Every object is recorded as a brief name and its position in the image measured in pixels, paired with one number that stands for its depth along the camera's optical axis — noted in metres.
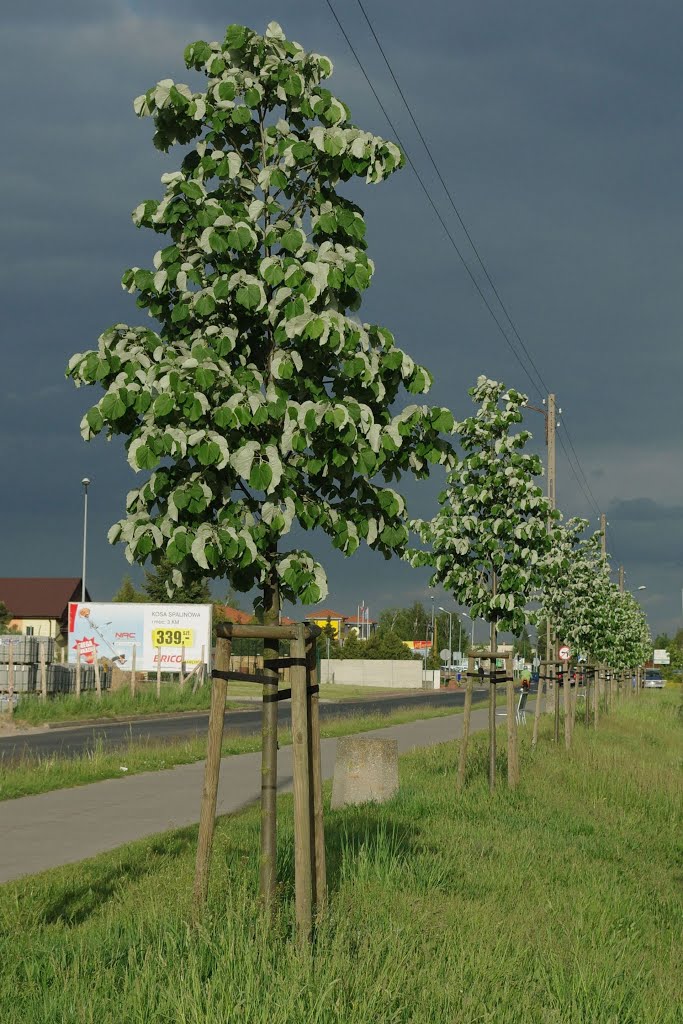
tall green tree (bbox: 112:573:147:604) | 120.94
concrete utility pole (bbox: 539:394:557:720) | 34.83
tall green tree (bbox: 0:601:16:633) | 85.75
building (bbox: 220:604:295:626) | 122.08
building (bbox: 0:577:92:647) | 96.75
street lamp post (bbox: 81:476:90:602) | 58.78
